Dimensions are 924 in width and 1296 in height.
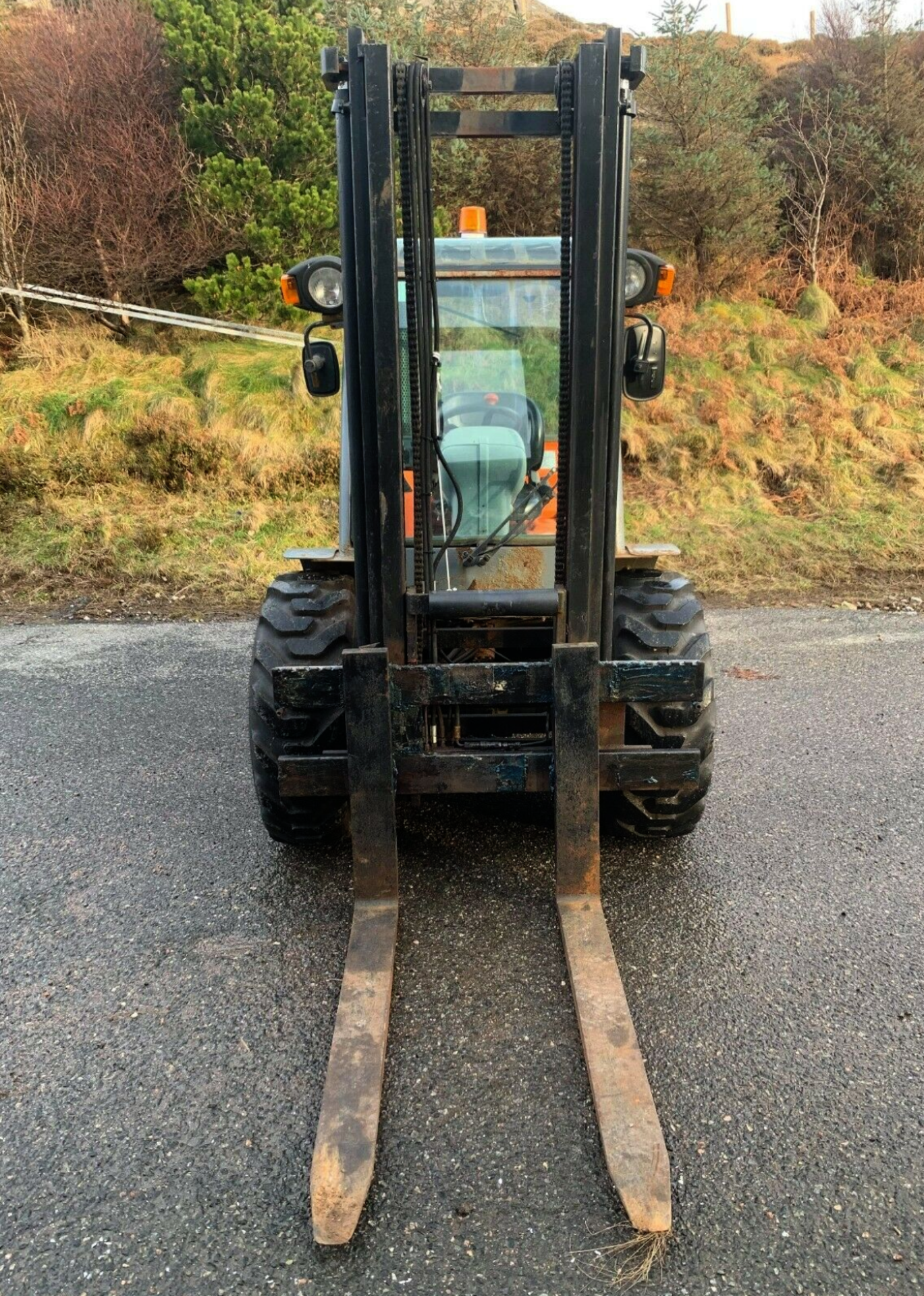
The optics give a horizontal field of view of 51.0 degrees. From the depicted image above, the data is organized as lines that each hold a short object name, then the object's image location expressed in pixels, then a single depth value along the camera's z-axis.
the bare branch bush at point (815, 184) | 16.67
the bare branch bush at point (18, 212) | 12.59
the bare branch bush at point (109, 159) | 12.94
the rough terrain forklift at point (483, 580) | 2.91
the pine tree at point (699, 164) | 15.30
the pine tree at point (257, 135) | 12.86
